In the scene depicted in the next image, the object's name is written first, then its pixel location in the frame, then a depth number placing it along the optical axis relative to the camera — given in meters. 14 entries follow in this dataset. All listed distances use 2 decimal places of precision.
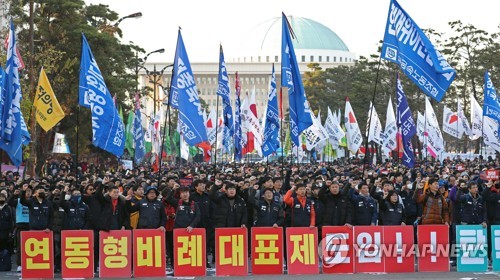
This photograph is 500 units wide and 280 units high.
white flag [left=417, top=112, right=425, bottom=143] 51.18
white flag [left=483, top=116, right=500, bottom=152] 36.84
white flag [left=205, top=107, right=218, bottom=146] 46.78
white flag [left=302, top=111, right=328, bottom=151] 41.22
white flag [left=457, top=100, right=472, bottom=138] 47.06
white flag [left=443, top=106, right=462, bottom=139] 47.03
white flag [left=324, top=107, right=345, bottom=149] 46.93
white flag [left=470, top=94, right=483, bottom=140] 41.78
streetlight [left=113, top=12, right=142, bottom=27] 41.64
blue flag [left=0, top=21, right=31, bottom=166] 20.20
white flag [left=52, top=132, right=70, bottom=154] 35.12
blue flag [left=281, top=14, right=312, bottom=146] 21.23
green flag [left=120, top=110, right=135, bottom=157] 44.11
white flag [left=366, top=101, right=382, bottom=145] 43.41
